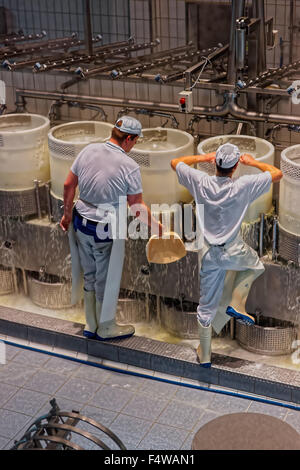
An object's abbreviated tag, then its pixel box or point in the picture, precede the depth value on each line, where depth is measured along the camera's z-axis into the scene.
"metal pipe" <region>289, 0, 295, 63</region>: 5.84
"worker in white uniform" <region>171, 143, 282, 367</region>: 4.10
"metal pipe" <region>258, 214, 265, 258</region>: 4.64
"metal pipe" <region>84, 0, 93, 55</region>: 6.02
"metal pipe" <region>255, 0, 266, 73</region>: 4.90
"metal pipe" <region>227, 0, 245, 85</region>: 4.89
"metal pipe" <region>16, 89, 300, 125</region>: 4.84
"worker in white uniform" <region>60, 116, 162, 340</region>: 4.35
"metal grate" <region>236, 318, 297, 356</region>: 4.73
